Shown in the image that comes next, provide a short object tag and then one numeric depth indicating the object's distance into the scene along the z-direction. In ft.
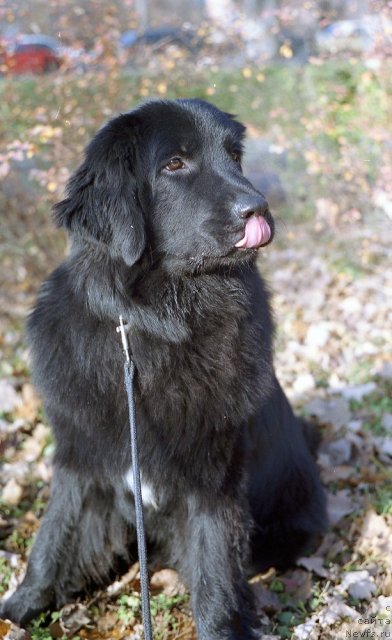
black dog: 7.89
